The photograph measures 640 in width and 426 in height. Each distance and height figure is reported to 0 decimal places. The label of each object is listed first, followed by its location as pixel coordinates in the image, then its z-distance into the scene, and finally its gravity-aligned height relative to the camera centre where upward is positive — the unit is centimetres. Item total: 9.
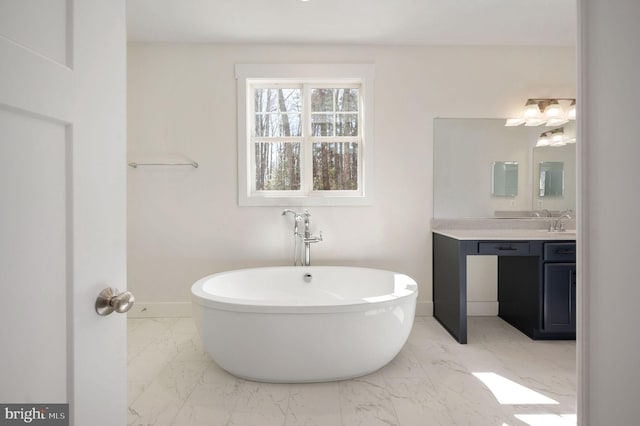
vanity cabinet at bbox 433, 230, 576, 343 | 266 -55
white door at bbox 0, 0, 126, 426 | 53 +1
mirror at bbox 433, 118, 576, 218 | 330 +45
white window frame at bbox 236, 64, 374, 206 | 322 +85
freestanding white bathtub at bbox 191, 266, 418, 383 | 191 -70
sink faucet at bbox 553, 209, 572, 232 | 316 -12
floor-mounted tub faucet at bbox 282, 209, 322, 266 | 315 -26
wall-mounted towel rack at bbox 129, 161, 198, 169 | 319 +40
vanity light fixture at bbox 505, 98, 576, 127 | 320 +86
